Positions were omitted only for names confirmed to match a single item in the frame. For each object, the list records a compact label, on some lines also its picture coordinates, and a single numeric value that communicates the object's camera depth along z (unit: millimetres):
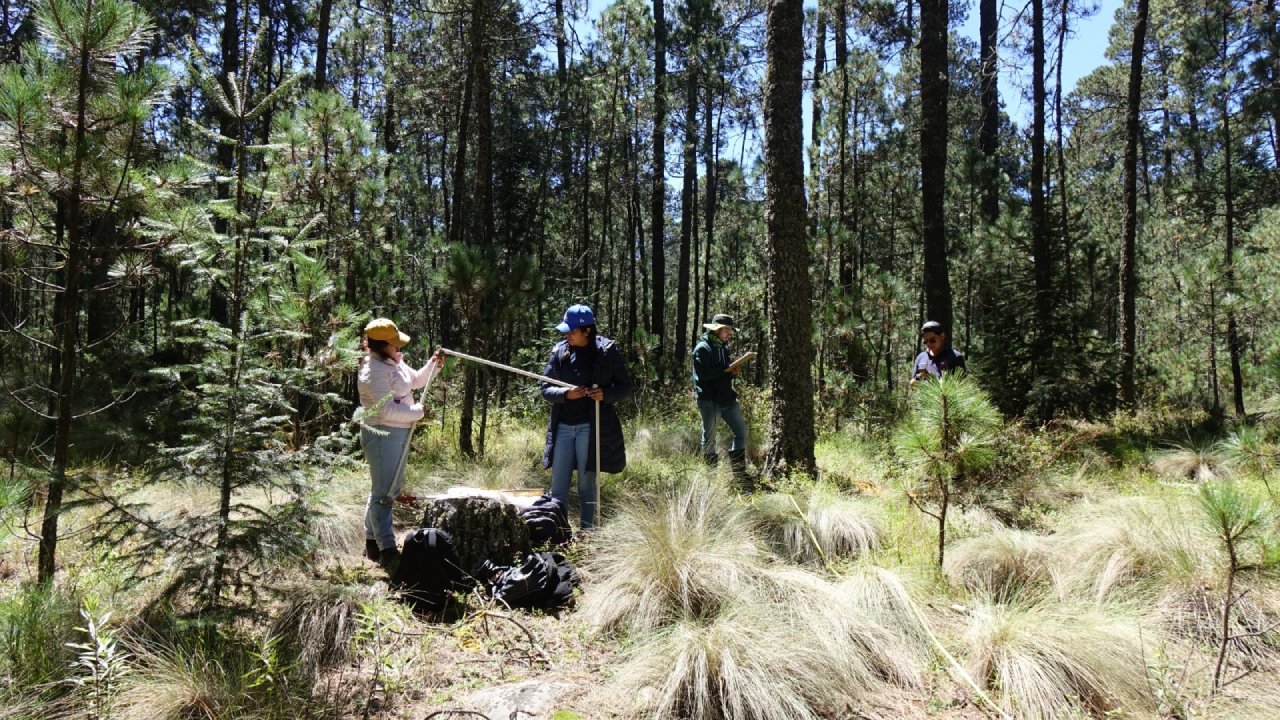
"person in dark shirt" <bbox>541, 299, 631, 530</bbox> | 5125
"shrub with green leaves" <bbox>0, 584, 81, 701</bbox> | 2658
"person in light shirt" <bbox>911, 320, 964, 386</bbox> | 6258
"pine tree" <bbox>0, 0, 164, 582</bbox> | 3197
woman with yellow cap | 4340
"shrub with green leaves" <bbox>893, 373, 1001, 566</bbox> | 3934
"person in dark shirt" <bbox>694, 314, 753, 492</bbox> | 7043
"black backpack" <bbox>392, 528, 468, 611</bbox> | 4016
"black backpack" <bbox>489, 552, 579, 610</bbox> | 4012
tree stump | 4473
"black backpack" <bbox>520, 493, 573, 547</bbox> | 4707
